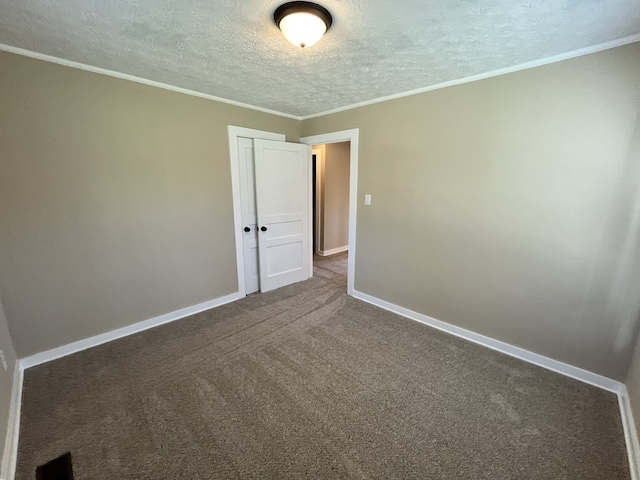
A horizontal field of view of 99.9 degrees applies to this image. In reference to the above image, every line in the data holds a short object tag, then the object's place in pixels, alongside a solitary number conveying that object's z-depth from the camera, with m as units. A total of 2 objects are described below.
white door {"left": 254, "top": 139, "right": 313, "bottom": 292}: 3.26
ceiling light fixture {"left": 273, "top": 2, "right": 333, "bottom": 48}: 1.30
